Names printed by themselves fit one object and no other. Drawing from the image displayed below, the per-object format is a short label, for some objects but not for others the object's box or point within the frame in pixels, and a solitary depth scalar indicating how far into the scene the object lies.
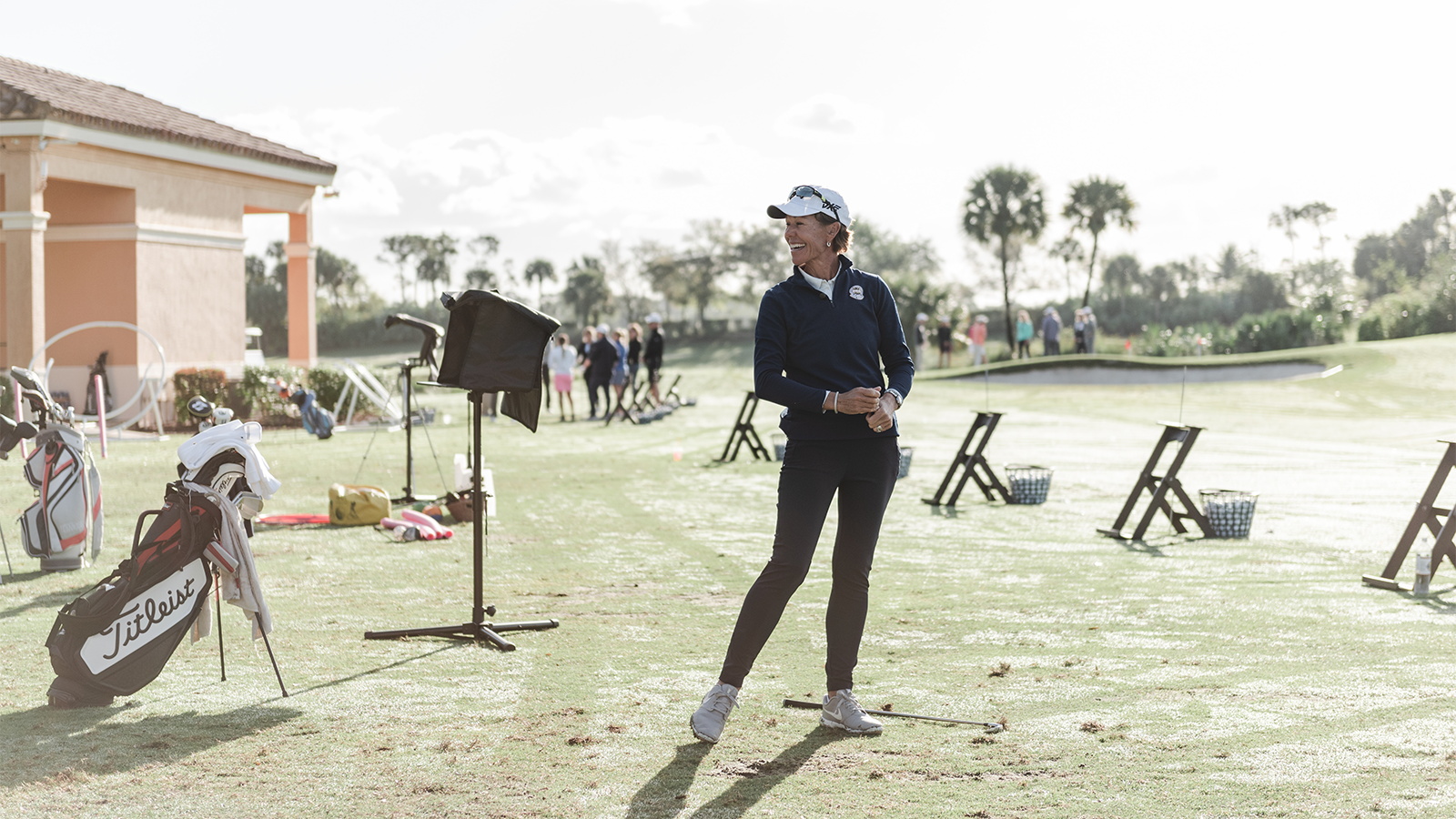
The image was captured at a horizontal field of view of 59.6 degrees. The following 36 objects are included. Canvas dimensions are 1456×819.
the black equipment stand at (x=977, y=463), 12.38
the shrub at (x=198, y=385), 22.16
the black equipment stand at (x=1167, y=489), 10.15
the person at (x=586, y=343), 26.25
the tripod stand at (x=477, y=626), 6.49
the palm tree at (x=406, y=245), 90.38
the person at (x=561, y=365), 25.25
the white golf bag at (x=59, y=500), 8.35
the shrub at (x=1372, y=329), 41.00
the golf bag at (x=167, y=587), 5.18
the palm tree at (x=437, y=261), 91.12
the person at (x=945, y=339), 41.41
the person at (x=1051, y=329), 40.22
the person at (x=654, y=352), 24.55
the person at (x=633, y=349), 26.19
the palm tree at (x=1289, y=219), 99.62
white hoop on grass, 17.62
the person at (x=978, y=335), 39.81
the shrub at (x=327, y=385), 24.11
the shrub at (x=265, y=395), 22.91
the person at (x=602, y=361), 23.90
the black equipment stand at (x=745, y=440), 16.71
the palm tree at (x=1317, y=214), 98.06
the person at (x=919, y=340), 38.56
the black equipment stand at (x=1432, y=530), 7.91
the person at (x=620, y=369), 24.69
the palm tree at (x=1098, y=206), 55.72
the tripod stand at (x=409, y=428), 12.07
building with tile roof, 20.45
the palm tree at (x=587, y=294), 80.94
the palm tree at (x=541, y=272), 94.19
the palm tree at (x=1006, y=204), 53.19
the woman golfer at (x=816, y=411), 4.68
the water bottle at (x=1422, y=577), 7.77
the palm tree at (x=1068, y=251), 84.19
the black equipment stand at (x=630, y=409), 24.57
